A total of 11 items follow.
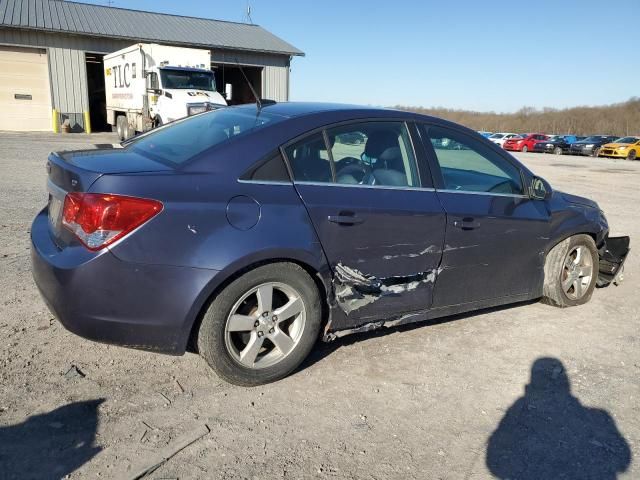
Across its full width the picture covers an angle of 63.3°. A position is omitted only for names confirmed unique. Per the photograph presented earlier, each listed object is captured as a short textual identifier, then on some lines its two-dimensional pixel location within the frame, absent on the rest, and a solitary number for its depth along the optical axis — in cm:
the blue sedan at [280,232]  265
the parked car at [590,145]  3500
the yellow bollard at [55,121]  2515
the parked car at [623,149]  3216
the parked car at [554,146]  3672
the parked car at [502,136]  4119
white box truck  1753
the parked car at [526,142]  3906
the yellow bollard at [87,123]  2603
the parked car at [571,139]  3716
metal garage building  2436
